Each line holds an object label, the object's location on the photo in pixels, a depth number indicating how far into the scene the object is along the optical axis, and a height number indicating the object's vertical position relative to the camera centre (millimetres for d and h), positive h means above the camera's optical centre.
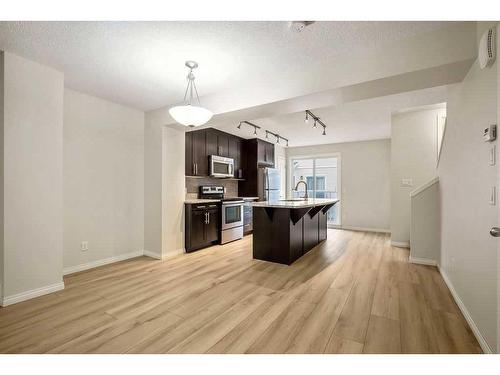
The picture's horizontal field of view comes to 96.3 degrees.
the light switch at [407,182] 4230 +127
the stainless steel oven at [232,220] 4516 -655
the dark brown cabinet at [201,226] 3941 -674
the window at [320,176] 6857 +404
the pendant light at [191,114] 2270 +779
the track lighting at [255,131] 4707 +1389
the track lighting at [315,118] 4039 +1371
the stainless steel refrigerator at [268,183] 5898 +161
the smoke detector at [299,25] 1736 +1294
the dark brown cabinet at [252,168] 5803 +561
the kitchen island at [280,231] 3225 -638
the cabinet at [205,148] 4406 +908
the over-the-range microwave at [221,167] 4789 +507
